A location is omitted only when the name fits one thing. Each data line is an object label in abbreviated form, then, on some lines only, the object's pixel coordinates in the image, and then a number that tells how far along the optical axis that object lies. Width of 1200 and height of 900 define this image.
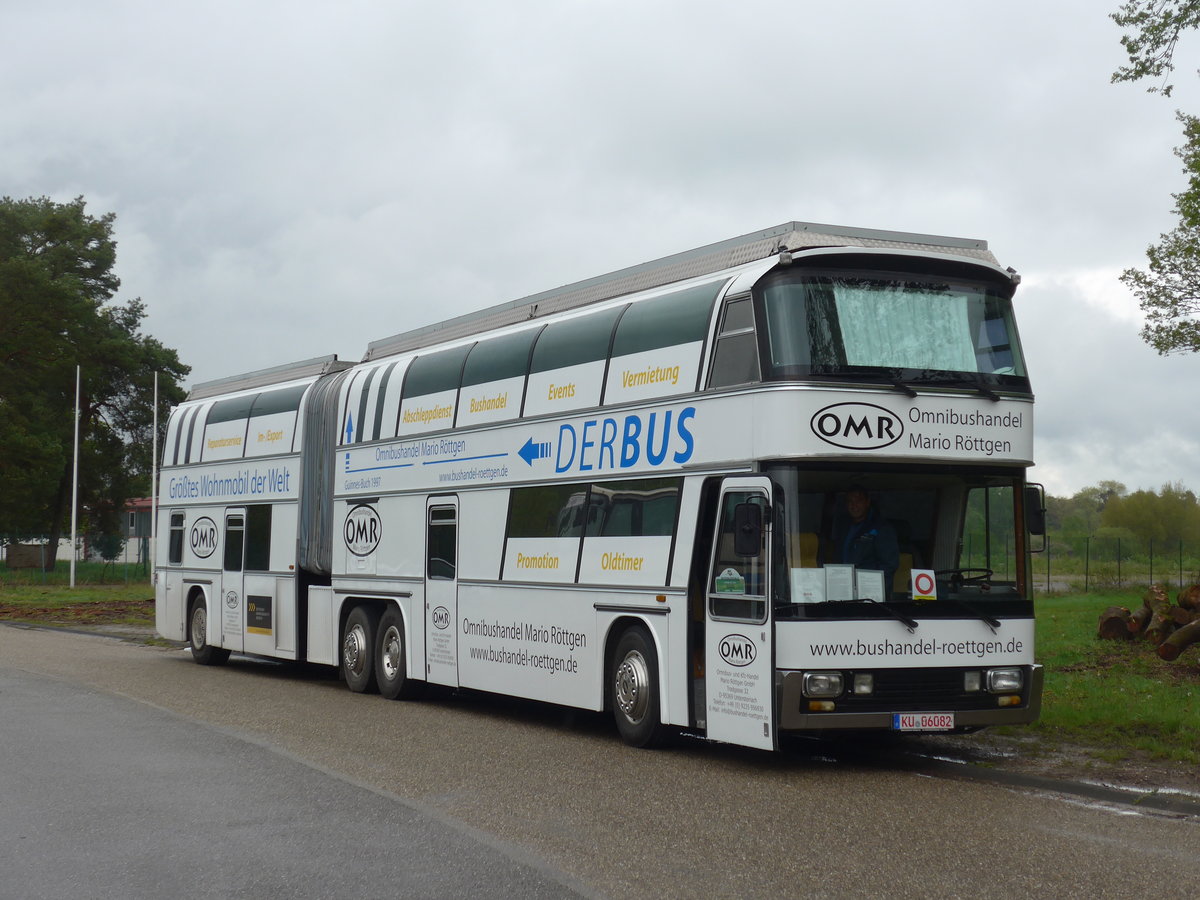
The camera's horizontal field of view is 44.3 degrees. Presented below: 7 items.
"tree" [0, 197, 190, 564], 58.62
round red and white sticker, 10.97
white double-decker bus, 10.75
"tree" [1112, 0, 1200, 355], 27.34
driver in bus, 10.83
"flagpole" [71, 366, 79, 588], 52.66
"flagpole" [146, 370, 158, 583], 51.76
